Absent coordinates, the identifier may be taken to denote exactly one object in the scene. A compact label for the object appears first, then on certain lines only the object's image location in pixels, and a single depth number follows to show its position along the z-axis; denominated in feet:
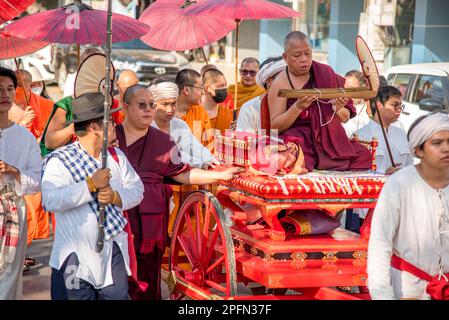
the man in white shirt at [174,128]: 37.35
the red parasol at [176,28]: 46.04
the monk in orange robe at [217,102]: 48.95
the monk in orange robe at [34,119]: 44.50
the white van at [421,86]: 64.69
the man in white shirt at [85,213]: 27.09
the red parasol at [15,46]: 42.97
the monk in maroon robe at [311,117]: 33.76
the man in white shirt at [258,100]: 40.58
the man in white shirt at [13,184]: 31.29
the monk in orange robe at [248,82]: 53.97
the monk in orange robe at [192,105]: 43.96
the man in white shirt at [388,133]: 43.13
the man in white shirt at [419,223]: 23.95
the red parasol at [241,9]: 40.59
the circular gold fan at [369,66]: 32.93
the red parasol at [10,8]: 33.64
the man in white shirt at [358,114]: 47.91
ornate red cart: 29.94
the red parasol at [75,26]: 37.25
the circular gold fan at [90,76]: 34.18
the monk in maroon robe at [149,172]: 33.51
